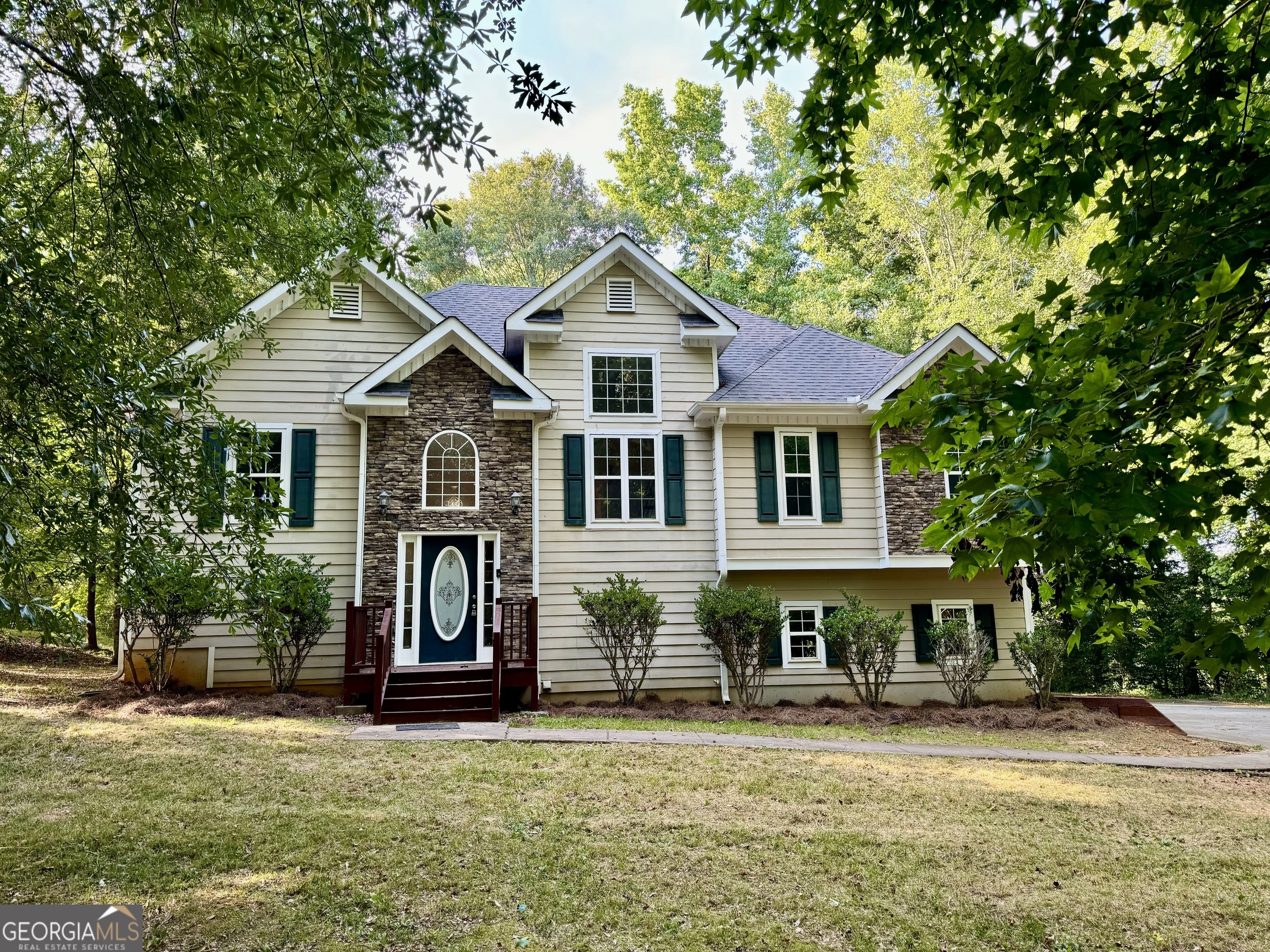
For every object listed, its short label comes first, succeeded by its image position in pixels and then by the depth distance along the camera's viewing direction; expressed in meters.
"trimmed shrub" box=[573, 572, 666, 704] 11.89
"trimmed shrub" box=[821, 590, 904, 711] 12.23
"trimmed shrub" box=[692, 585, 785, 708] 12.05
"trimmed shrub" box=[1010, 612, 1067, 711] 12.69
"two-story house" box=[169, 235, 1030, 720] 12.09
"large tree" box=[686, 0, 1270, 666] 2.92
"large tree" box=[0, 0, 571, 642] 4.20
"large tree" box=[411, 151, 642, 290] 28.91
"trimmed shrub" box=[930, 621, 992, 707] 12.80
